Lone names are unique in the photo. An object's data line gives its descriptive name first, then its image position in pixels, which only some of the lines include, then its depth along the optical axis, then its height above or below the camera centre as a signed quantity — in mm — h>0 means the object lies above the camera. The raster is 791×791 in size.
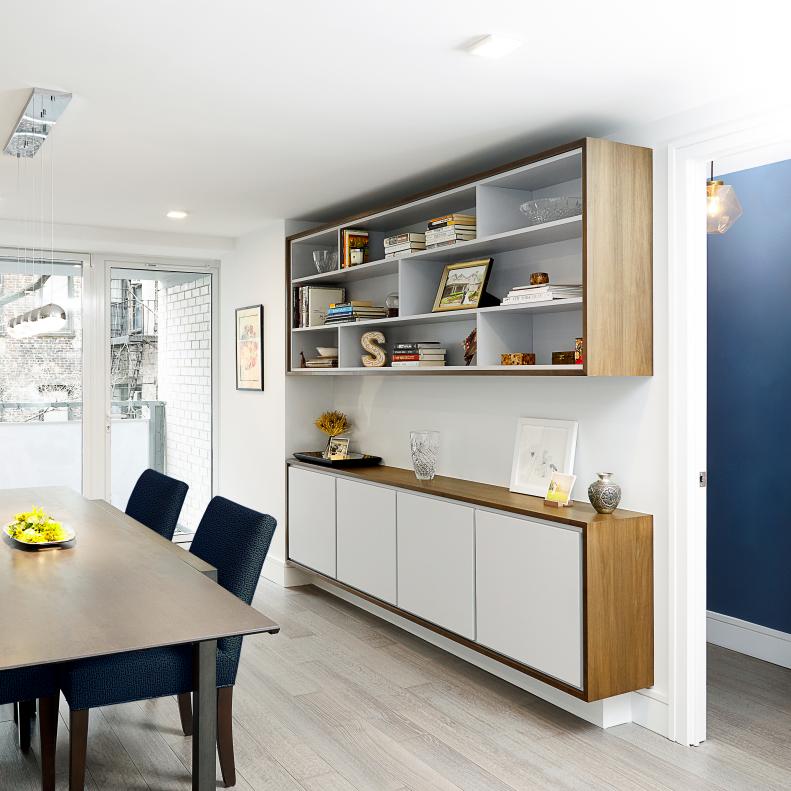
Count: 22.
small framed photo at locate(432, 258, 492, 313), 3650 +430
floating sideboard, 2992 -830
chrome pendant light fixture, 2885 +985
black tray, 4691 -481
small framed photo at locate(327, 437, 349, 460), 4924 -424
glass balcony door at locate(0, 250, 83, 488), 5715 -11
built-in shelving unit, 2988 +515
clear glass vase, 4051 -374
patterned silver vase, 3092 -457
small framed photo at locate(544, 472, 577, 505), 3297 -458
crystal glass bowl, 3232 +682
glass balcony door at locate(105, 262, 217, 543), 6148 +14
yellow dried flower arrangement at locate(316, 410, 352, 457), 5074 -287
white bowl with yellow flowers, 2779 -533
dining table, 1880 -598
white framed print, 3475 -334
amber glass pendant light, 3656 +766
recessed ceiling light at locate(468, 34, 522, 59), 2367 +983
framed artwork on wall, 5512 +218
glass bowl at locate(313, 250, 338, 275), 4867 +714
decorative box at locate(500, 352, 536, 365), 3369 +78
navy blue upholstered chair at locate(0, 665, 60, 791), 2375 -931
